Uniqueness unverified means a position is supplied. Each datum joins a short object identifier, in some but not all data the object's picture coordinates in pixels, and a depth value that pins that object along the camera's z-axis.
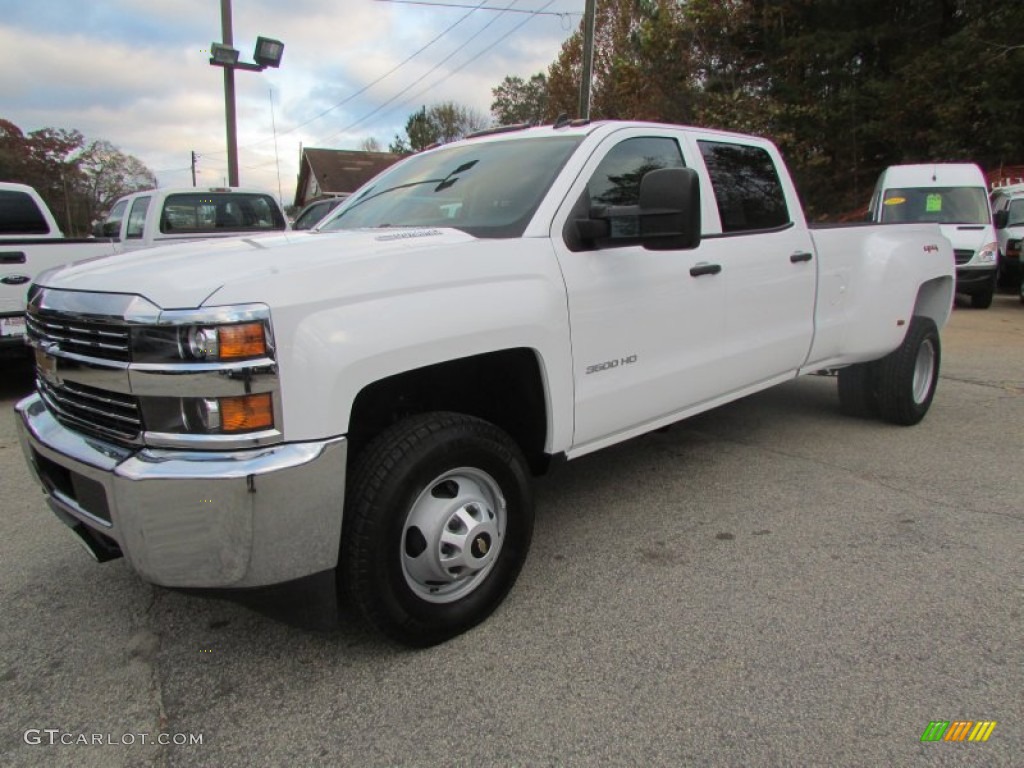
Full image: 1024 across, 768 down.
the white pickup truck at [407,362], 2.08
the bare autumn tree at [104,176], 58.66
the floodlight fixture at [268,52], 13.24
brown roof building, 48.41
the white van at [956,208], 12.23
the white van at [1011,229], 14.20
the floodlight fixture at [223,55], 12.90
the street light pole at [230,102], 13.29
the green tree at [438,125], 66.50
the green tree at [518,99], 58.22
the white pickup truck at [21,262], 6.18
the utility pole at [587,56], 16.39
